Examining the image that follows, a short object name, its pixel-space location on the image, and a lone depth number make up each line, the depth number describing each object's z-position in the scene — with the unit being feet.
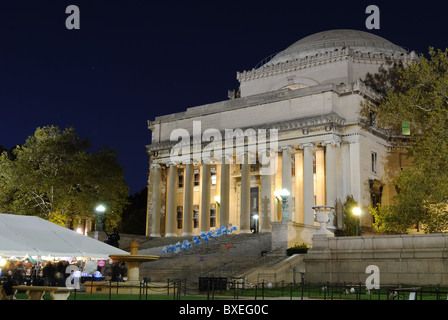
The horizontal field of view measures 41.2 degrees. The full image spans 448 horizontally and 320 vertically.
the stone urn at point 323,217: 111.21
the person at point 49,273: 92.78
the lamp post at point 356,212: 149.97
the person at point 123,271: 106.52
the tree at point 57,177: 171.53
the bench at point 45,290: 62.39
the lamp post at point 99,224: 162.20
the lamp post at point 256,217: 185.73
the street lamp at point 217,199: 189.47
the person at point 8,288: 63.41
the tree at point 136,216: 281.33
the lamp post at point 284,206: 129.18
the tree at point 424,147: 125.49
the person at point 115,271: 101.69
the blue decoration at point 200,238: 148.87
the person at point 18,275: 86.01
